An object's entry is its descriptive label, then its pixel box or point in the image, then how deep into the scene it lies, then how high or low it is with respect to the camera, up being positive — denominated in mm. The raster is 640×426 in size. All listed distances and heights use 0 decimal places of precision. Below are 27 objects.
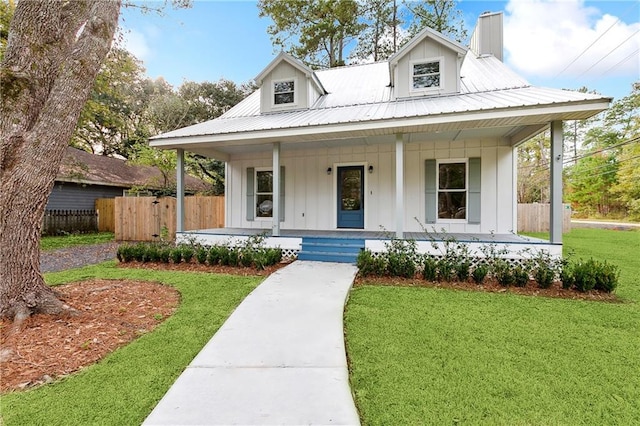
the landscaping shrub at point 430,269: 5602 -1096
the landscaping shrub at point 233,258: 6684 -1035
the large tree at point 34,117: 3570 +1168
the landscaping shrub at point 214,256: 6805 -1006
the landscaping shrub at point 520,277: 5262 -1153
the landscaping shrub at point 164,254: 7051 -1009
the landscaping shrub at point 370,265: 5824 -1043
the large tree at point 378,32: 16844 +10227
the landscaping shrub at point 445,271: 5590 -1113
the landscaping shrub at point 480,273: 5441 -1125
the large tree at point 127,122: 20719 +6317
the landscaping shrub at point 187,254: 7062 -996
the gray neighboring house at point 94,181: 13205 +1514
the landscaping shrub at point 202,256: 6906 -1021
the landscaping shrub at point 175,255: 6961 -1009
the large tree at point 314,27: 16141 +10156
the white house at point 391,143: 6051 +1731
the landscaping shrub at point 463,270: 5574 -1096
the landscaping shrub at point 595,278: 4906 -1102
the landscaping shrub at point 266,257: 6387 -1000
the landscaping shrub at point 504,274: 5340 -1121
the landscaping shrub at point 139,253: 7176 -988
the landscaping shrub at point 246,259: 6551 -1037
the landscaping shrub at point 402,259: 5719 -926
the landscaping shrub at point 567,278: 5098 -1143
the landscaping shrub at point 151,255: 7129 -1027
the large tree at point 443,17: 16172 +10476
